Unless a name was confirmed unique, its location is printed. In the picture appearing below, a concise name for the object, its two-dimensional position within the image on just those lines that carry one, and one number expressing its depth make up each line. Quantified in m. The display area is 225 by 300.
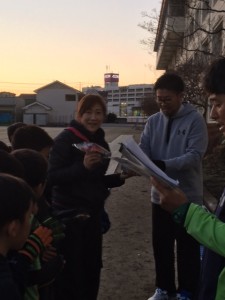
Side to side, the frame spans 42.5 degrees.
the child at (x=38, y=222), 1.40
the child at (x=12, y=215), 1.13
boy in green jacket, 1.20
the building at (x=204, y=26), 9.22
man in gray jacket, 2.34
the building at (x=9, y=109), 50.63
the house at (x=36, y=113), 49.34
